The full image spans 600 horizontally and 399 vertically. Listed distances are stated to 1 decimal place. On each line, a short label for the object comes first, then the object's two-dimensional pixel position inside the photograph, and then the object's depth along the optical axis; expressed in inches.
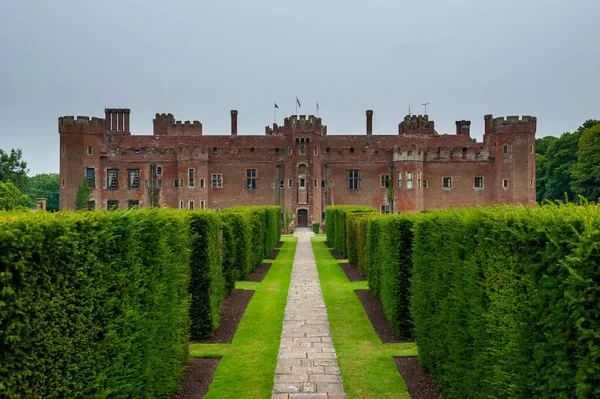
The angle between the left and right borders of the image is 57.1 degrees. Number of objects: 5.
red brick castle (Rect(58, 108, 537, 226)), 1957.4
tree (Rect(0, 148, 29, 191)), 2138.3
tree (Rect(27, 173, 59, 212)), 3201.3
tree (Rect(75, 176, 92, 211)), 1931.6
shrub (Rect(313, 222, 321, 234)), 1824.8
